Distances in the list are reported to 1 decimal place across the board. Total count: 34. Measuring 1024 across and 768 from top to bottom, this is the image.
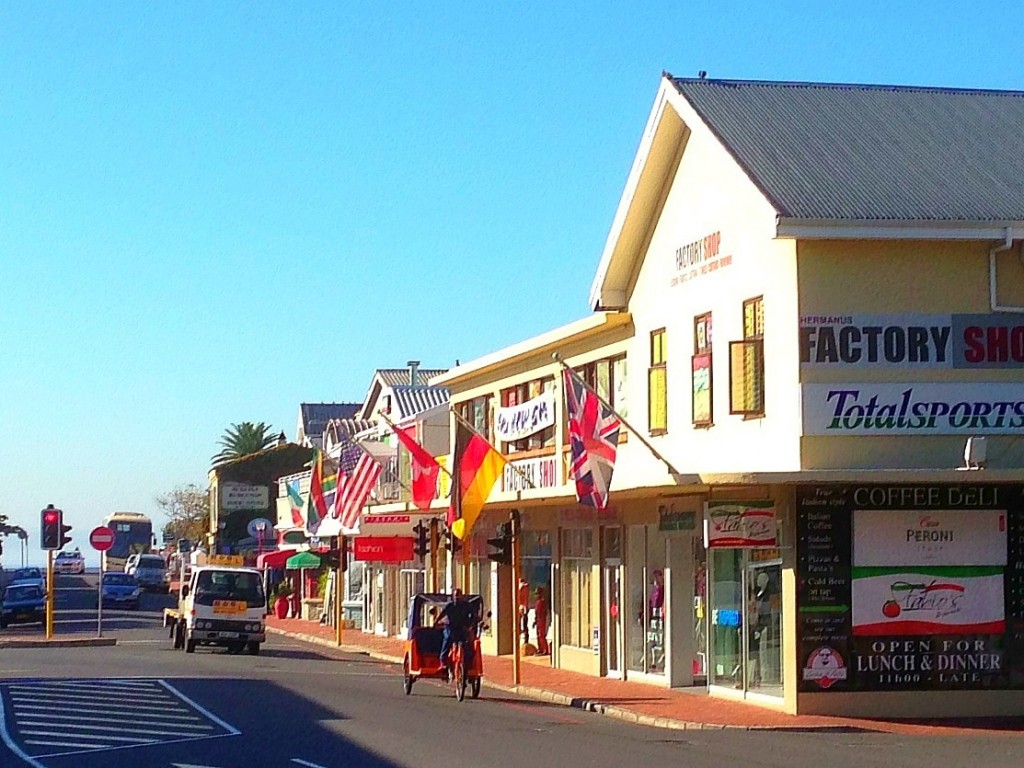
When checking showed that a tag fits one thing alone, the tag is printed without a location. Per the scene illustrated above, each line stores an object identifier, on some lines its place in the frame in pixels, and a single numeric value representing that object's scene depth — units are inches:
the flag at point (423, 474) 1501.0
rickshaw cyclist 1086.8
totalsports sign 957.8
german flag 1251.8
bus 4286.2
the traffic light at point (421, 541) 1627.7
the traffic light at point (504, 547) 1198.3
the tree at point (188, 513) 4972.9
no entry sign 1897.1
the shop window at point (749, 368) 1009.5
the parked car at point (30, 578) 2522.1
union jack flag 1086.4
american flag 1737.2
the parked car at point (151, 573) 3604.8
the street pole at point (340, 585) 1881.2
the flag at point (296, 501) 2852.1
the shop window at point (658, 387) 1174.3
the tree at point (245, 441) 4394.7
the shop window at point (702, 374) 1085.8
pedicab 1084.4
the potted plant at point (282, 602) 2837.1
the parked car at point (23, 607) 2409.0
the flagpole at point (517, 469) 1297.4
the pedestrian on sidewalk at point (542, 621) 1517.0
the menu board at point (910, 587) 958.4
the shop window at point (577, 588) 1370.6
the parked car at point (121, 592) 3125.0
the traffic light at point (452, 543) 1624.0
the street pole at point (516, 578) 1199.6
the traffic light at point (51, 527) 1734.7
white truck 1614.2
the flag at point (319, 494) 2105.1
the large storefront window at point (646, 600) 1202.0
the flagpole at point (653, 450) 1026.1
